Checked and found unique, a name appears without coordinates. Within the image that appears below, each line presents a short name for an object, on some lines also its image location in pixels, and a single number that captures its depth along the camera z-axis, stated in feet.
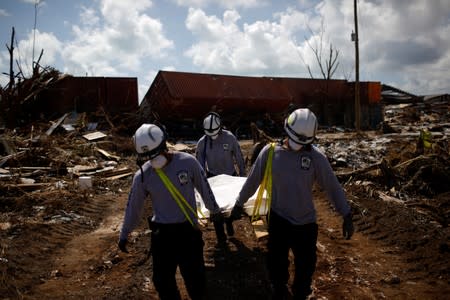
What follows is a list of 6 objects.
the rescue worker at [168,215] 10.07
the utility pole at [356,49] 62.63
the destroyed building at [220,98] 56.65
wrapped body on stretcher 13.35
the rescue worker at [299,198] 10.48
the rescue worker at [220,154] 17.94
